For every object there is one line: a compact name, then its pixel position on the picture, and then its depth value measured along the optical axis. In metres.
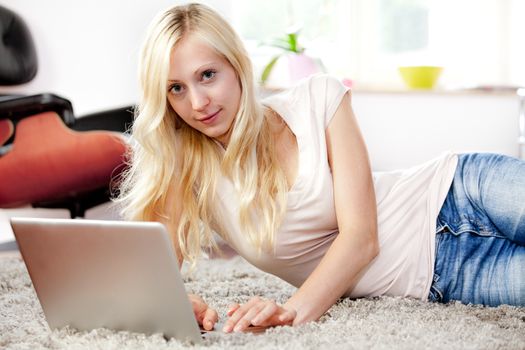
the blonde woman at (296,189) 1.50
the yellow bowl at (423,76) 3.48
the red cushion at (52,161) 3.00
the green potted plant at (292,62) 3.58
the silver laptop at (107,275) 1.16
